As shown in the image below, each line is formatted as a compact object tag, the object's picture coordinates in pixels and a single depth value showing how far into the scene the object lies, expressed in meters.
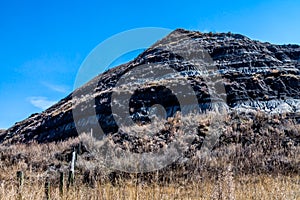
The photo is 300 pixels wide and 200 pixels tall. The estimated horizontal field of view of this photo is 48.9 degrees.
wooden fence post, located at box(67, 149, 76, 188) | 8.93
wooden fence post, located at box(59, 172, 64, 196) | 7.30
